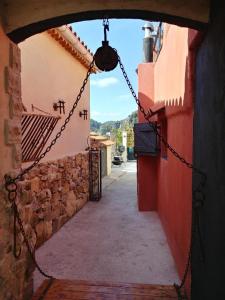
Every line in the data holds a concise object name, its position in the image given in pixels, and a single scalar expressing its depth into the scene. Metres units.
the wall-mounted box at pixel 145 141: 7.38
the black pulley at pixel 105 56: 3.04
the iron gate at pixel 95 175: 9.88
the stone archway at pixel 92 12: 2.52
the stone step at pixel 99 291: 3.26
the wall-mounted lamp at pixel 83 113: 9.16
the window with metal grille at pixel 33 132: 4.73
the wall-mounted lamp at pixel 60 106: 6.52
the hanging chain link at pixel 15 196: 2.66
